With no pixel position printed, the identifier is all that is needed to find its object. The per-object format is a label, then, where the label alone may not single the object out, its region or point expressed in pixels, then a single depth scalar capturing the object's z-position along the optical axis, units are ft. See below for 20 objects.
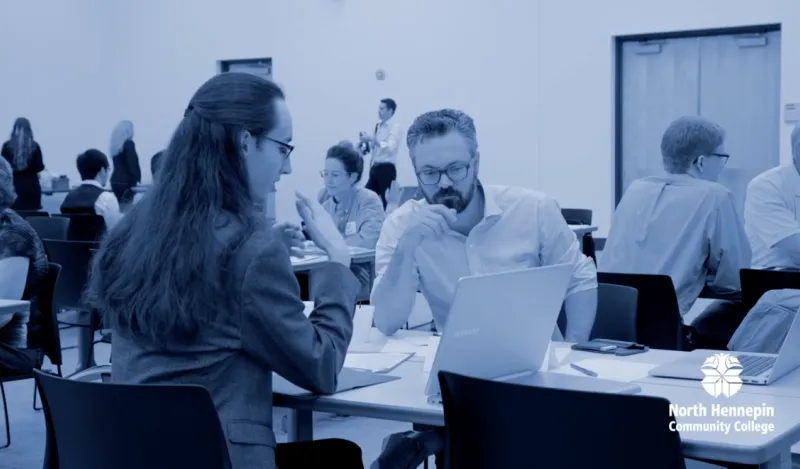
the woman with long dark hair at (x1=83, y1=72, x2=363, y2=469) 6.15
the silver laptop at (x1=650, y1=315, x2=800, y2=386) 6.89
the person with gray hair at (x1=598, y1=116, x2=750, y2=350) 13.24
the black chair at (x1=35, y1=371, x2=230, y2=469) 5.85
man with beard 9.36
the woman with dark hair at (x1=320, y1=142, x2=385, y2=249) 19.22
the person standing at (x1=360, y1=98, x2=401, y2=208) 33.80
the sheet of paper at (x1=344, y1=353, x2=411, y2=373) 7.84
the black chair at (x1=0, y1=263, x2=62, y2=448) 13.04
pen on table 7.45
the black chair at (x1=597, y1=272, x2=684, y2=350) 11.86
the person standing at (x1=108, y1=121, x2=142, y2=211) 34.45
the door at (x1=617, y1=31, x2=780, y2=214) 29.19
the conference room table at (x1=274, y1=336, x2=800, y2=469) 5.54
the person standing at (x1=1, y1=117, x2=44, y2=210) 31.09
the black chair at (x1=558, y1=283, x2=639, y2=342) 10.23
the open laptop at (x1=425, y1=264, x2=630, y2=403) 6.36
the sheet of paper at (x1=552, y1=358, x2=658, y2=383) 7.40
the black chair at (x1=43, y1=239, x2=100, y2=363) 16.26
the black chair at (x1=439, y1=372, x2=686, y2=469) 5.29
